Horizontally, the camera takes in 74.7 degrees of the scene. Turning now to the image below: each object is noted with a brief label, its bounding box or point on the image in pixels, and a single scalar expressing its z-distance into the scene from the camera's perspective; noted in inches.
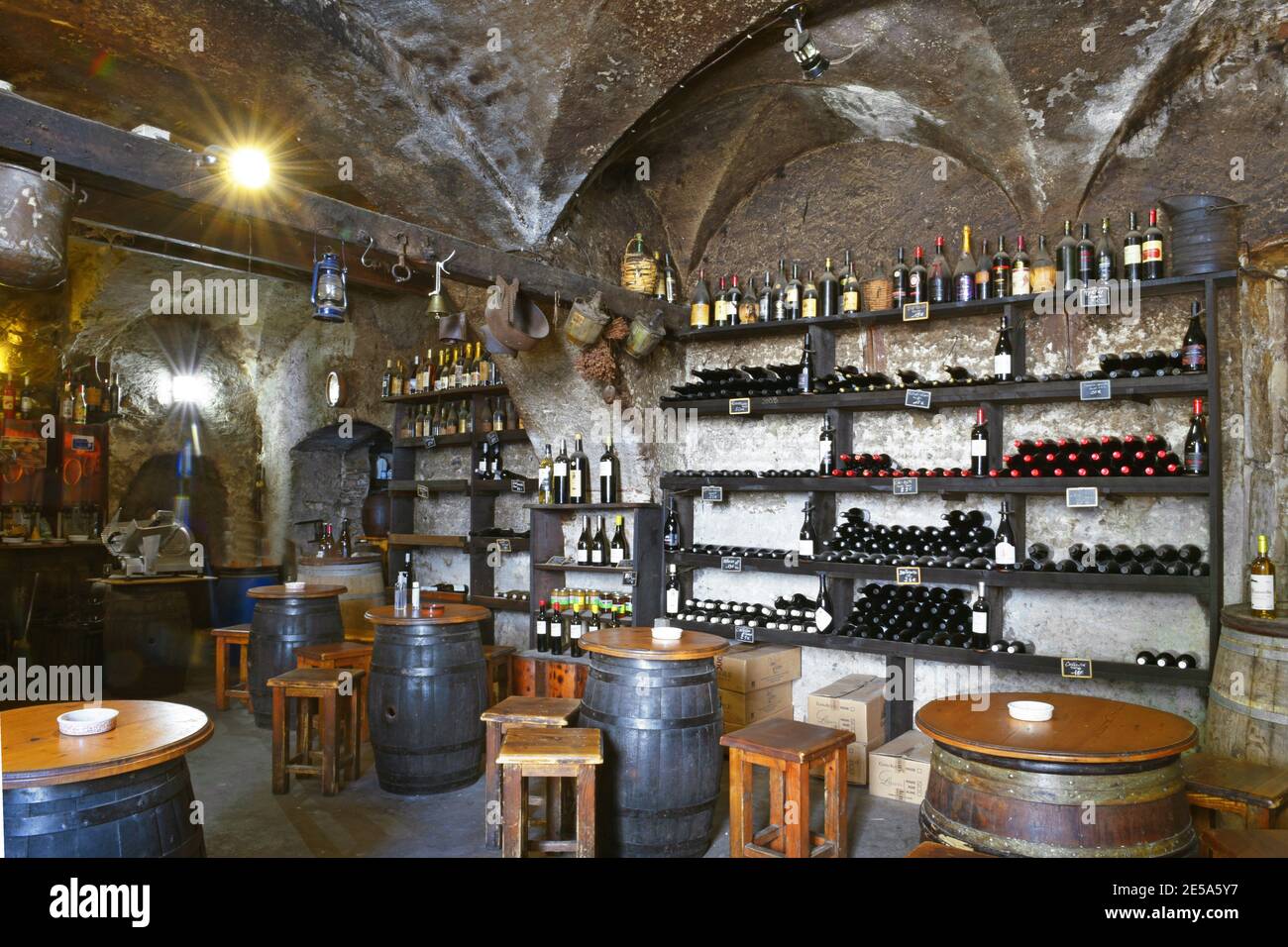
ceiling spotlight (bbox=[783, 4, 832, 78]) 153.3
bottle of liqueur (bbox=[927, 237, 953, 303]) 184.1
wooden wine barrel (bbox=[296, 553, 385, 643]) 252.2
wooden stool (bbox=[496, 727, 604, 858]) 118.0
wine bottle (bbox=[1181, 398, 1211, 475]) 150.6
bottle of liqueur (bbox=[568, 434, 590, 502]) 219.9
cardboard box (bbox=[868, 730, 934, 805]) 160.7
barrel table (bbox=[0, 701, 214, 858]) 80.0
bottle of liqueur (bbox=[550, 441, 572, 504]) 220.2
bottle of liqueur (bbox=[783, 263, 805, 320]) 204.7
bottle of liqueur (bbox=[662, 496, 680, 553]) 216.0
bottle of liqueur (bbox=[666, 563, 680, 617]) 207.5
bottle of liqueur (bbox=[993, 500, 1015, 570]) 165.1
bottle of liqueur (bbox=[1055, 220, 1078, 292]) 171.3
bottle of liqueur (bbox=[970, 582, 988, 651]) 168.9
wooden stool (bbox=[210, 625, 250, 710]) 229.5
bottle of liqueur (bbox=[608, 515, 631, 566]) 215.6
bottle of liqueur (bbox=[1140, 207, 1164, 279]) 160.6
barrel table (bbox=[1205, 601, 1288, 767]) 116.4
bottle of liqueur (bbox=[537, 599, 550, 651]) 218.8
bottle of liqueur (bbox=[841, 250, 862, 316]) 193.8
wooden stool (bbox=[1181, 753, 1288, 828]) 105.6
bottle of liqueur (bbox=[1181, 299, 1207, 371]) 152.7
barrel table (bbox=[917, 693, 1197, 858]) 85.6
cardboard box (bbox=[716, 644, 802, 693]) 184.4
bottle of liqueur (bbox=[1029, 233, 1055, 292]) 171.2
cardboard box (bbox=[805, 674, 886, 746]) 172.1
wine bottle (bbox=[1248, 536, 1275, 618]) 130.0
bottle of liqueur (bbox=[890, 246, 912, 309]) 189.0
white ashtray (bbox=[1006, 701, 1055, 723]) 100.1
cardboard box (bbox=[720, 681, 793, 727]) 183.6
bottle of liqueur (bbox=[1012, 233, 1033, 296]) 174.7
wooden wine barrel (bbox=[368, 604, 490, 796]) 158.7
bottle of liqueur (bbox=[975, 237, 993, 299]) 180.5
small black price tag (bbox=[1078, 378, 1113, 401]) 156.3
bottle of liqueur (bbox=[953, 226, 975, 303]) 180.5
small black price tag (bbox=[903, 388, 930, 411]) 177.5
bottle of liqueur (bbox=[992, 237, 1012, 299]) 178.9
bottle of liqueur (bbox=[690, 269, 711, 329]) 216.8
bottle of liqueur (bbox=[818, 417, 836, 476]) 191.2
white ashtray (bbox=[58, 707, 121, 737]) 92.7
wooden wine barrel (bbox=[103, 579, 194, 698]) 237.0
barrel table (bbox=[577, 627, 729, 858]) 127.1
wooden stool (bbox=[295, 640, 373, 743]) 184.1
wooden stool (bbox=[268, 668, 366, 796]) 164.9
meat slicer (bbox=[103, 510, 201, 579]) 274.8
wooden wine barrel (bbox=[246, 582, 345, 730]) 203.3
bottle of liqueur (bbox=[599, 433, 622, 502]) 216.5
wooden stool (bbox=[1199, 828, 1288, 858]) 92.7
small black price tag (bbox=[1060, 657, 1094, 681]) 154.9
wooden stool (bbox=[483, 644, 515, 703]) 208.8
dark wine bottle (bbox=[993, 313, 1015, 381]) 172.1
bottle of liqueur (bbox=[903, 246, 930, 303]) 186.7
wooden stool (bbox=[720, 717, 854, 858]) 120.3
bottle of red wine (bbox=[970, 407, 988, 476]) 175.6
